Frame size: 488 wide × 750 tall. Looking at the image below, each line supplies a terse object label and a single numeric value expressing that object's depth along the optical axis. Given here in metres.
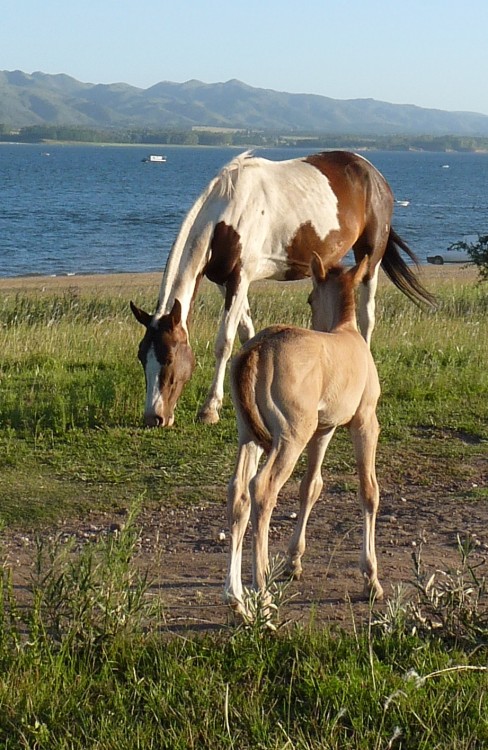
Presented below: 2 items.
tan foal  9.53
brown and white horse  16.25
